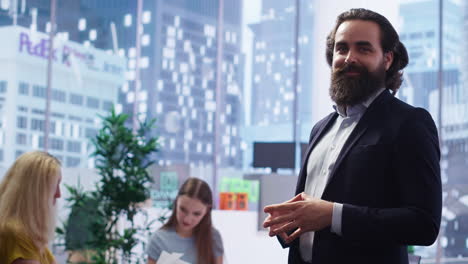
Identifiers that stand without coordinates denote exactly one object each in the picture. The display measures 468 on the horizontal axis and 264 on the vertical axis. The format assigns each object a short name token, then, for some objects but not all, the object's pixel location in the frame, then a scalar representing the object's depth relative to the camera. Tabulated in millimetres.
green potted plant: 4938
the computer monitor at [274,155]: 5914
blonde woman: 2395
